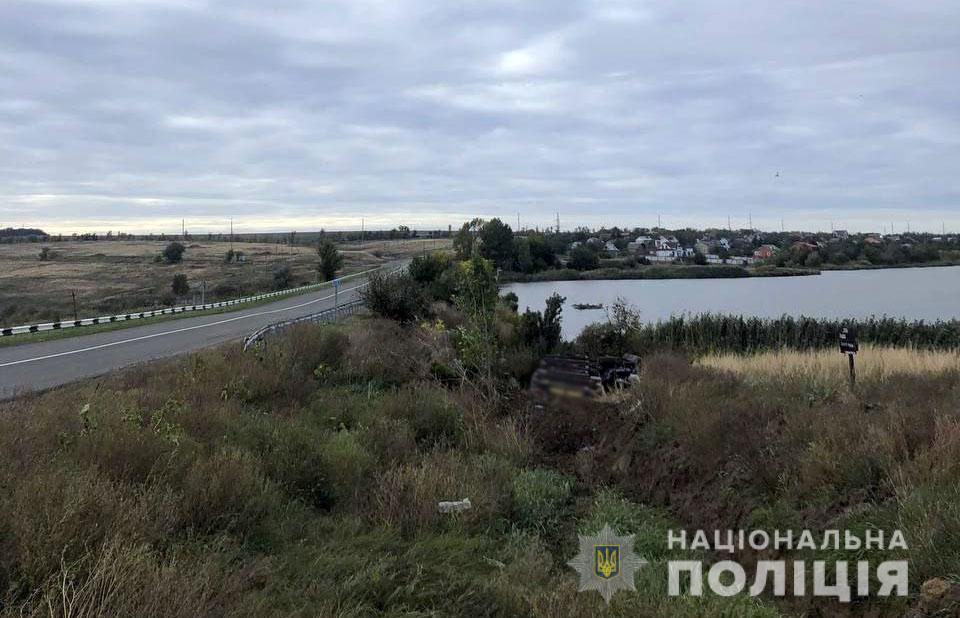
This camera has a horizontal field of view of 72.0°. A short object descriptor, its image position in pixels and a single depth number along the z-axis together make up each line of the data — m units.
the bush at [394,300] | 24.77
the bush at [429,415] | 10.79
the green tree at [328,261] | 67.56
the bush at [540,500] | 7.57
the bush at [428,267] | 36.16
